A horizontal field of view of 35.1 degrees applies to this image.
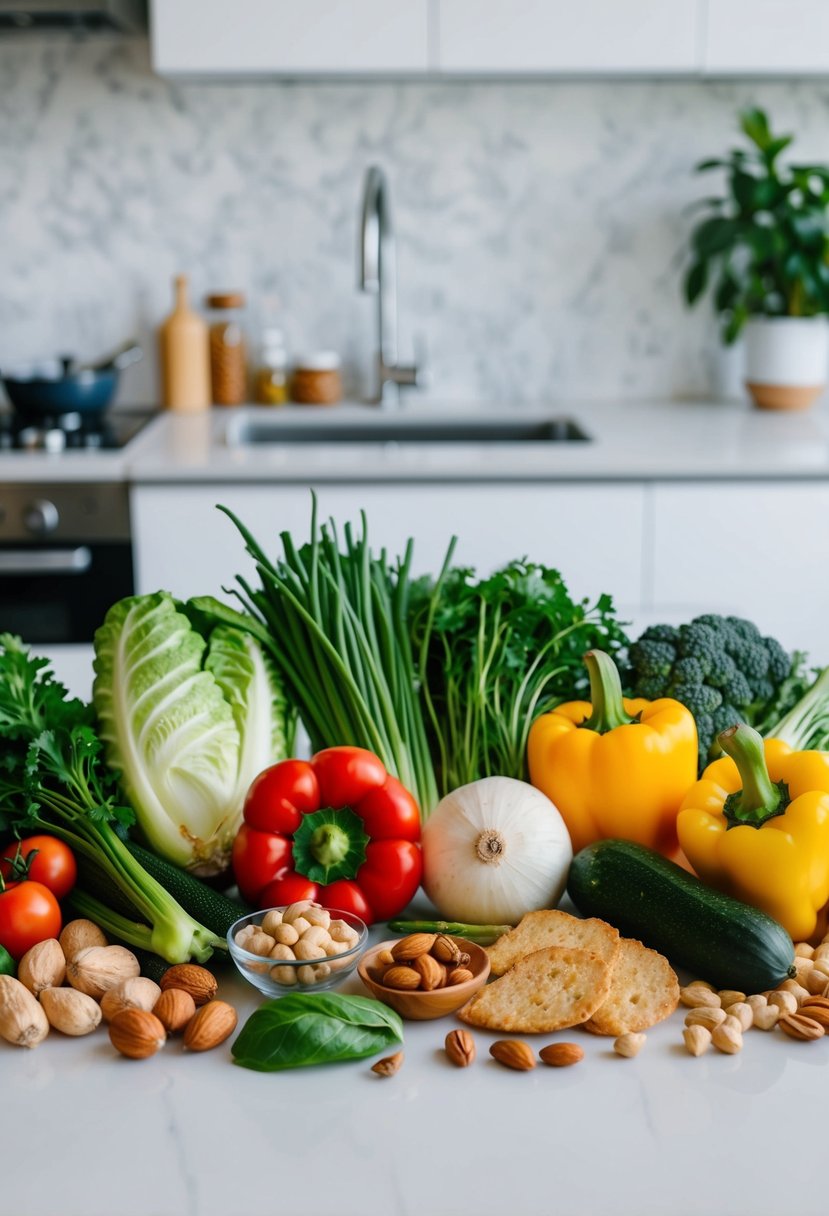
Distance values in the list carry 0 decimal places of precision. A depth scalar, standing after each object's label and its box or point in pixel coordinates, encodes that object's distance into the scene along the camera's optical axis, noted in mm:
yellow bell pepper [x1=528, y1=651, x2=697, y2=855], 1157
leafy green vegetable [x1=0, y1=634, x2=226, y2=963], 1037
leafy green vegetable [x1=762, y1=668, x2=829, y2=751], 1260
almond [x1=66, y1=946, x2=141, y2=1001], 993
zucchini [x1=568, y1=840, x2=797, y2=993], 997
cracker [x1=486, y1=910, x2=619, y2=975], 1021
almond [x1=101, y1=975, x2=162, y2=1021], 968
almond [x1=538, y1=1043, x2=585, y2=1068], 917
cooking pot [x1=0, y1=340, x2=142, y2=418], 2961
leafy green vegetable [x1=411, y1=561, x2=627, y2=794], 1288
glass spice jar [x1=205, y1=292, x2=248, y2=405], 3320
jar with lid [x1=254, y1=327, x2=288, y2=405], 3354
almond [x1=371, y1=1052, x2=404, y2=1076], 909
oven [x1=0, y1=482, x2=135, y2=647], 2652
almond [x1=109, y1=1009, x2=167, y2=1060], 931
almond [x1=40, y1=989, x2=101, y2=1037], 963
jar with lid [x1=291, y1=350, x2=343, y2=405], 3346
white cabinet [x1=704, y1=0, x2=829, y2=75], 2842
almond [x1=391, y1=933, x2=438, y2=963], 997
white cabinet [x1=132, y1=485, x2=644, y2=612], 2658
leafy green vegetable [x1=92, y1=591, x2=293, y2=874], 1166
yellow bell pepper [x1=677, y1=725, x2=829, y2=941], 1041
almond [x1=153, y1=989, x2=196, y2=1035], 958
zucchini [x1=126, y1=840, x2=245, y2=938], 1069
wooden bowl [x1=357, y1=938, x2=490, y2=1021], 965
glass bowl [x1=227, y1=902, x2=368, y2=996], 968
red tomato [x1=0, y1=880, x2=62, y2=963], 1033
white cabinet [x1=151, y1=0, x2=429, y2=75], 2824
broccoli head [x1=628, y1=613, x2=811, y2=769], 1280
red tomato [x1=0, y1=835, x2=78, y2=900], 1076
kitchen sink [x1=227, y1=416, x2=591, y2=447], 3309
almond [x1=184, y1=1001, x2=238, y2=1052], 941
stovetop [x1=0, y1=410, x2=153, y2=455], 2809
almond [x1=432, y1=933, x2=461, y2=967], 1008
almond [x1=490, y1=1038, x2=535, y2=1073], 915
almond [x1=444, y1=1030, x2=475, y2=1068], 922
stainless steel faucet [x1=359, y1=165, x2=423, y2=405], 2984
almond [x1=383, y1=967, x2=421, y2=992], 972
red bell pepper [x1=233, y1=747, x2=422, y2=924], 1095
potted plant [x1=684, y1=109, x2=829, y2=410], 3092
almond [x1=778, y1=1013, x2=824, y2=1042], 949
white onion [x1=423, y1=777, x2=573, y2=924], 1090
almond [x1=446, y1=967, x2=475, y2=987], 982
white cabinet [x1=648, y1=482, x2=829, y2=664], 2682
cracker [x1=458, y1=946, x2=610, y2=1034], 957
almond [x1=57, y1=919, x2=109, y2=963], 1038
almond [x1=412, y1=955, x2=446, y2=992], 973
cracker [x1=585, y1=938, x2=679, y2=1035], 965
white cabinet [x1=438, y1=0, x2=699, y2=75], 2828
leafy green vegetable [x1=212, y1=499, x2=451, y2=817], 1258
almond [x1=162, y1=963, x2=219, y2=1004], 990
